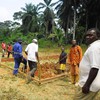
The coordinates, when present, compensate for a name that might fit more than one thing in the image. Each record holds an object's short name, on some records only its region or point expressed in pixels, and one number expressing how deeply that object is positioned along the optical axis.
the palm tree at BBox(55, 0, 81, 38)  18.83
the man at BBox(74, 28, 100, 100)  1.40
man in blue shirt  4.44
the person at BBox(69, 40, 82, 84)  3.91
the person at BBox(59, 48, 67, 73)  4.82
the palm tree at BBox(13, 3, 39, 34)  23.83
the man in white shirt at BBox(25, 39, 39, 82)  3.96
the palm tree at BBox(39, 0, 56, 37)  23.81
